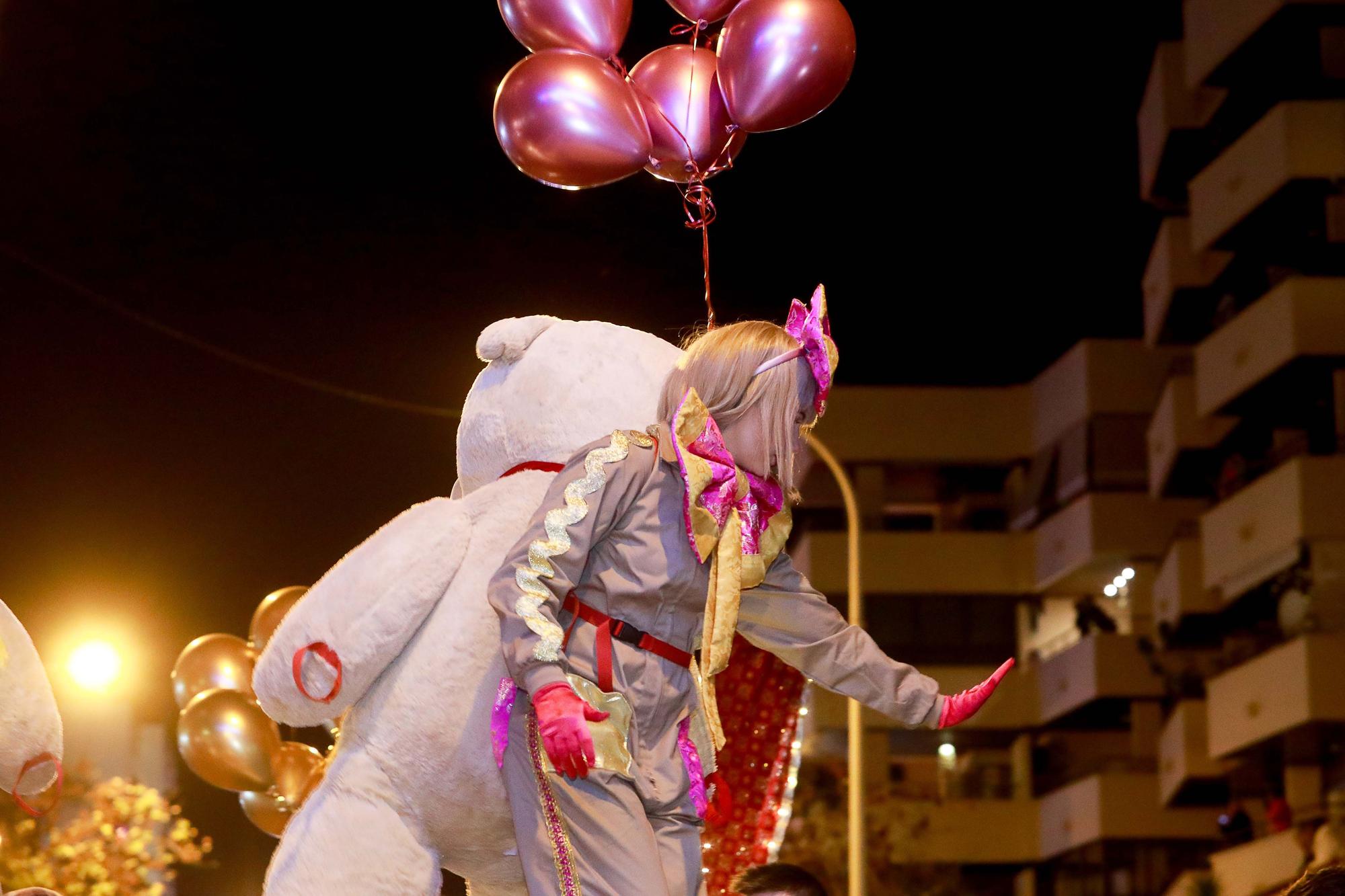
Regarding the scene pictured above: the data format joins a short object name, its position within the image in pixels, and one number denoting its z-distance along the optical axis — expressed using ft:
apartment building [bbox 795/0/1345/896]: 71.15
